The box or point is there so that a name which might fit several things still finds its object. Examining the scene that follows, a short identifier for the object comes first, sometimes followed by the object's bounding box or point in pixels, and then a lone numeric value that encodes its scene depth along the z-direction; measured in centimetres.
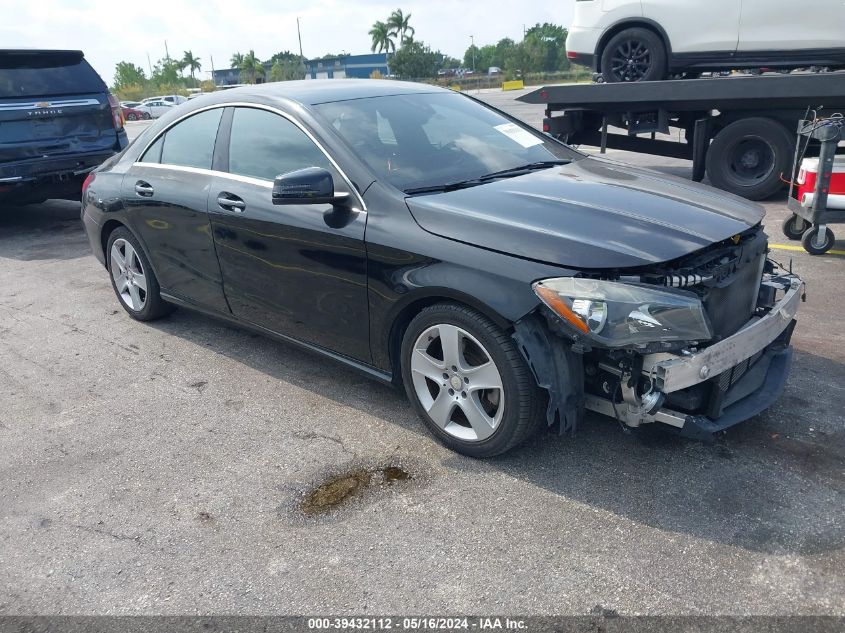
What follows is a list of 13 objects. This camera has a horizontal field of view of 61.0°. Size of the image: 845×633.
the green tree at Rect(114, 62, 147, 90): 8888
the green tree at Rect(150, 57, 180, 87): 9862
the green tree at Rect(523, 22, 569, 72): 8625
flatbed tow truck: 777
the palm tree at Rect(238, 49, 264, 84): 9762
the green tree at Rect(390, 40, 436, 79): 8244
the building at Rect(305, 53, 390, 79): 11669
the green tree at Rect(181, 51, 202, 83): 11844
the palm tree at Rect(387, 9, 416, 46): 11131
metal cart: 552
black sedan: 284
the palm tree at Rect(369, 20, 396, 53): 11394
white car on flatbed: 808
